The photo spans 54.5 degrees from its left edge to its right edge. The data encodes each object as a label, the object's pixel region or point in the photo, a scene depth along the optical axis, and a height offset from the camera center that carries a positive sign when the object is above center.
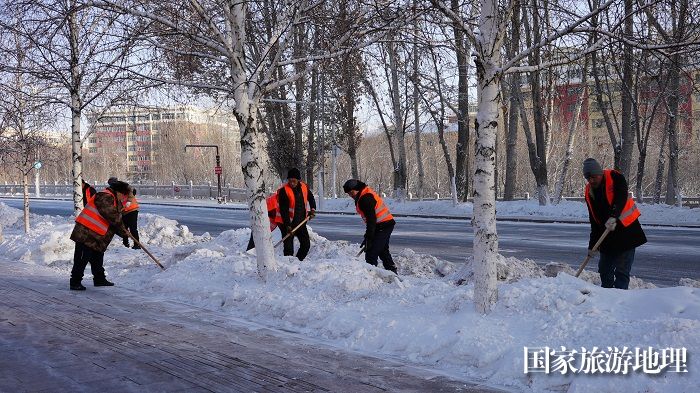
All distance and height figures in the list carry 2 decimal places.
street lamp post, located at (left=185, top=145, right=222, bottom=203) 43.78 +0.73
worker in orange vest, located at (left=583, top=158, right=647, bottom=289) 6.90 -0.47
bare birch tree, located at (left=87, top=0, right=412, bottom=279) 8.80 +1.77
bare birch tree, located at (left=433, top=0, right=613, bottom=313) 6.28 +0.45
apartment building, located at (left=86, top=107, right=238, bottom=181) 76.06 +3.42
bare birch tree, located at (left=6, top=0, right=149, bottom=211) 8.95 +2.17
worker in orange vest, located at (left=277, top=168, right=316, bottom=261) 11.11 -0.48
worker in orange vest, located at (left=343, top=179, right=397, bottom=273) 9.57 -0.61
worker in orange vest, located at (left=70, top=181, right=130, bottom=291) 9.91 -0.65
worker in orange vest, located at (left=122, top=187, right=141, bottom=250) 15.84 -0.80
